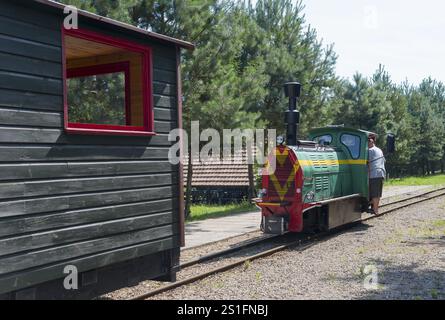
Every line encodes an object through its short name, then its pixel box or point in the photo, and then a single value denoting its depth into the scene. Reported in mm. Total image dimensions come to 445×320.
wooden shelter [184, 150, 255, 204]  20719
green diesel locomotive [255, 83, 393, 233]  10672
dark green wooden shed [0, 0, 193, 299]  4777
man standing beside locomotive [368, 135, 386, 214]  13133
